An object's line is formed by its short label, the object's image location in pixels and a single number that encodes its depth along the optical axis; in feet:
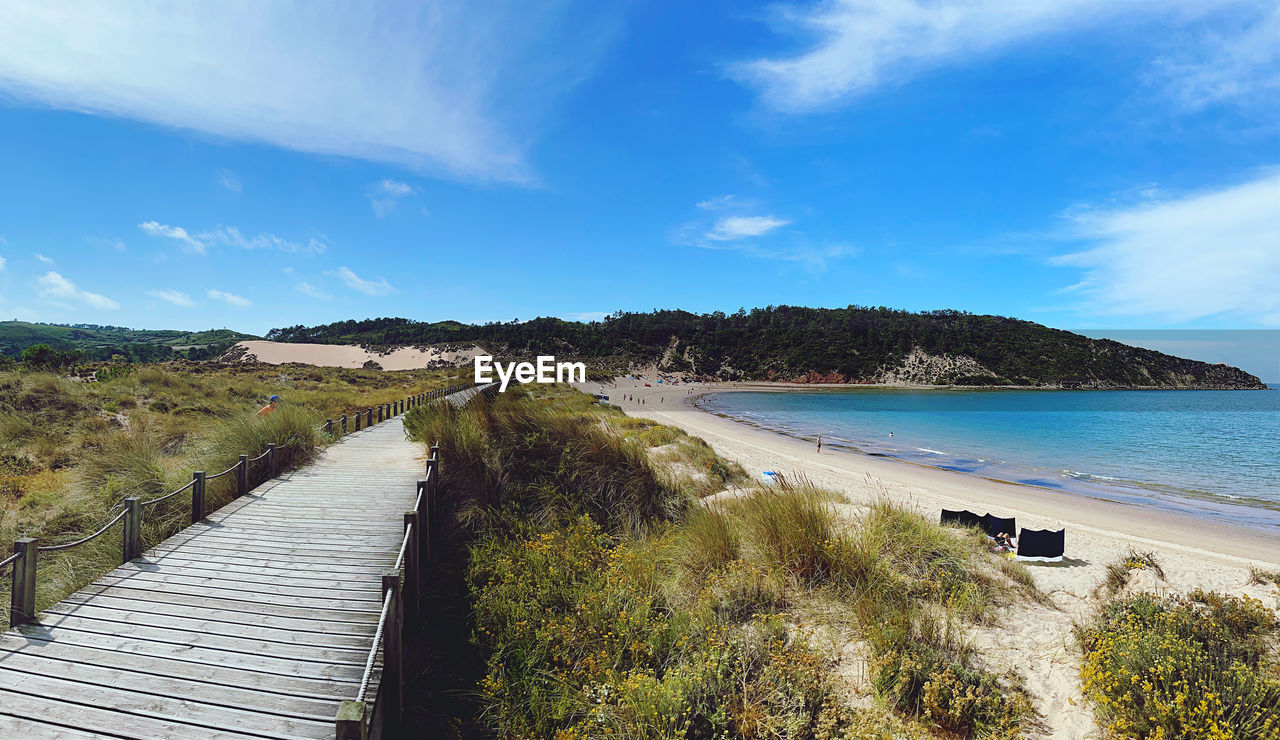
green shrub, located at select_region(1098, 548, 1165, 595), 24.35
